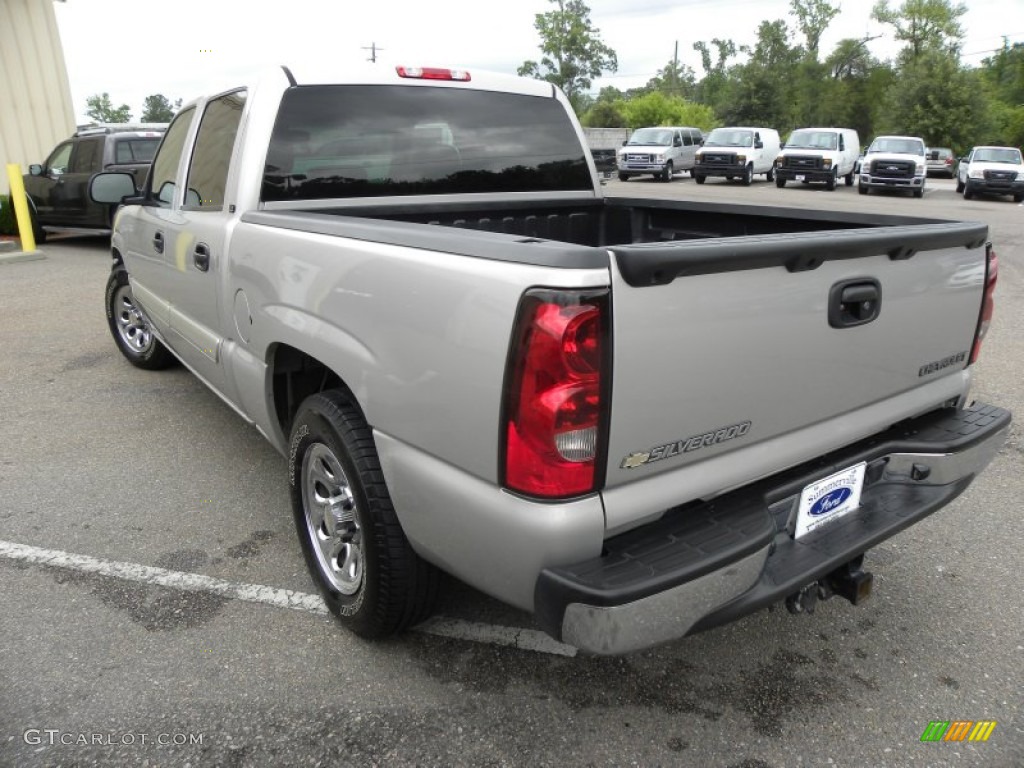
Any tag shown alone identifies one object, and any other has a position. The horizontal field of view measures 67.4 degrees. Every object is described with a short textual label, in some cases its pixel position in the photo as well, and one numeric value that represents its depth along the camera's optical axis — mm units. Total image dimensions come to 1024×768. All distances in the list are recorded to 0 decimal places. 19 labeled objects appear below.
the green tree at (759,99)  55375
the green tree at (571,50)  66562
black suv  11000
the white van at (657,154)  29062
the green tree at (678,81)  94188
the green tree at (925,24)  58969
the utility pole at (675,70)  88312
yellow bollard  11055
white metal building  13906
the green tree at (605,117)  57812
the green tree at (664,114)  59812
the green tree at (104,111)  98938
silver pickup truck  1797
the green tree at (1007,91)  53106
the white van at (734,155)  26797
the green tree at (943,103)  43312
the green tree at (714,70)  88875
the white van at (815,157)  24906
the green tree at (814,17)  70625
